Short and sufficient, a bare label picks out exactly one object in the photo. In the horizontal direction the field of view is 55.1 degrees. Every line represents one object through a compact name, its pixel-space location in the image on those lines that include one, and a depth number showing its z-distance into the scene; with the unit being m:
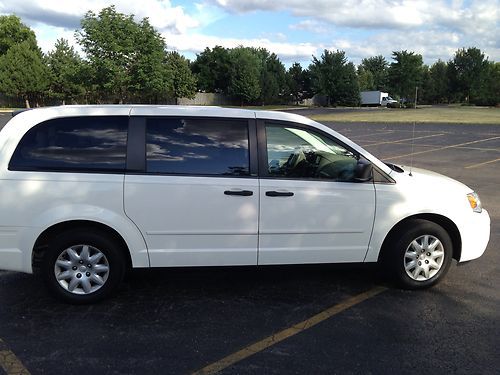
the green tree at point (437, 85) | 85.94
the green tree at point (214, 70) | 76.75
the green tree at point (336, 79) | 82.00
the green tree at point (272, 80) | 77.94
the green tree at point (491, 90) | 66.44
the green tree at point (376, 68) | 117.35
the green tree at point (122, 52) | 44.50
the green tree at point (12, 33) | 65.44
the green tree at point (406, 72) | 79.56
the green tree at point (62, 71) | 56.03
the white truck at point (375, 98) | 84.62
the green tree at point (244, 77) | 72.44
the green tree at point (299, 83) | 86.25
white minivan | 3.97
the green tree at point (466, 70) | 79.19
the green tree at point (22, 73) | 56.03
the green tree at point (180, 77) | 60.66
